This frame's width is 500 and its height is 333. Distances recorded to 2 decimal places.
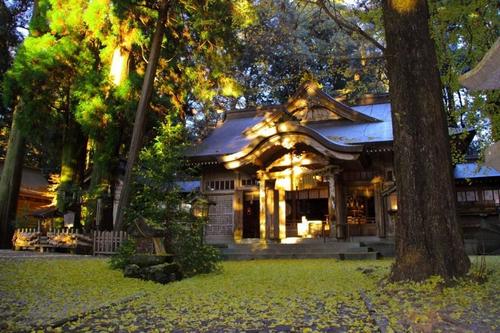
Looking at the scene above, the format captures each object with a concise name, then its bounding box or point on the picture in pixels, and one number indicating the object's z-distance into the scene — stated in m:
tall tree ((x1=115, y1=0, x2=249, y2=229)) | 14.09
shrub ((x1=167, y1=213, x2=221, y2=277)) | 8.52
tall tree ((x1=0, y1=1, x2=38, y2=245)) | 17.44
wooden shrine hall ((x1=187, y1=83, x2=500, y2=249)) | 13.95
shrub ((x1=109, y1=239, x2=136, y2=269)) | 8.66
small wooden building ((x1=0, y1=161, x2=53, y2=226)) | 24.44
